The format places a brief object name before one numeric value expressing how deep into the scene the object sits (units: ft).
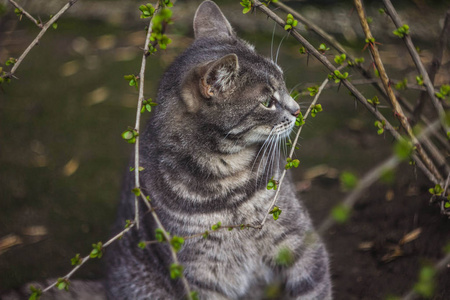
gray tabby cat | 4.26
